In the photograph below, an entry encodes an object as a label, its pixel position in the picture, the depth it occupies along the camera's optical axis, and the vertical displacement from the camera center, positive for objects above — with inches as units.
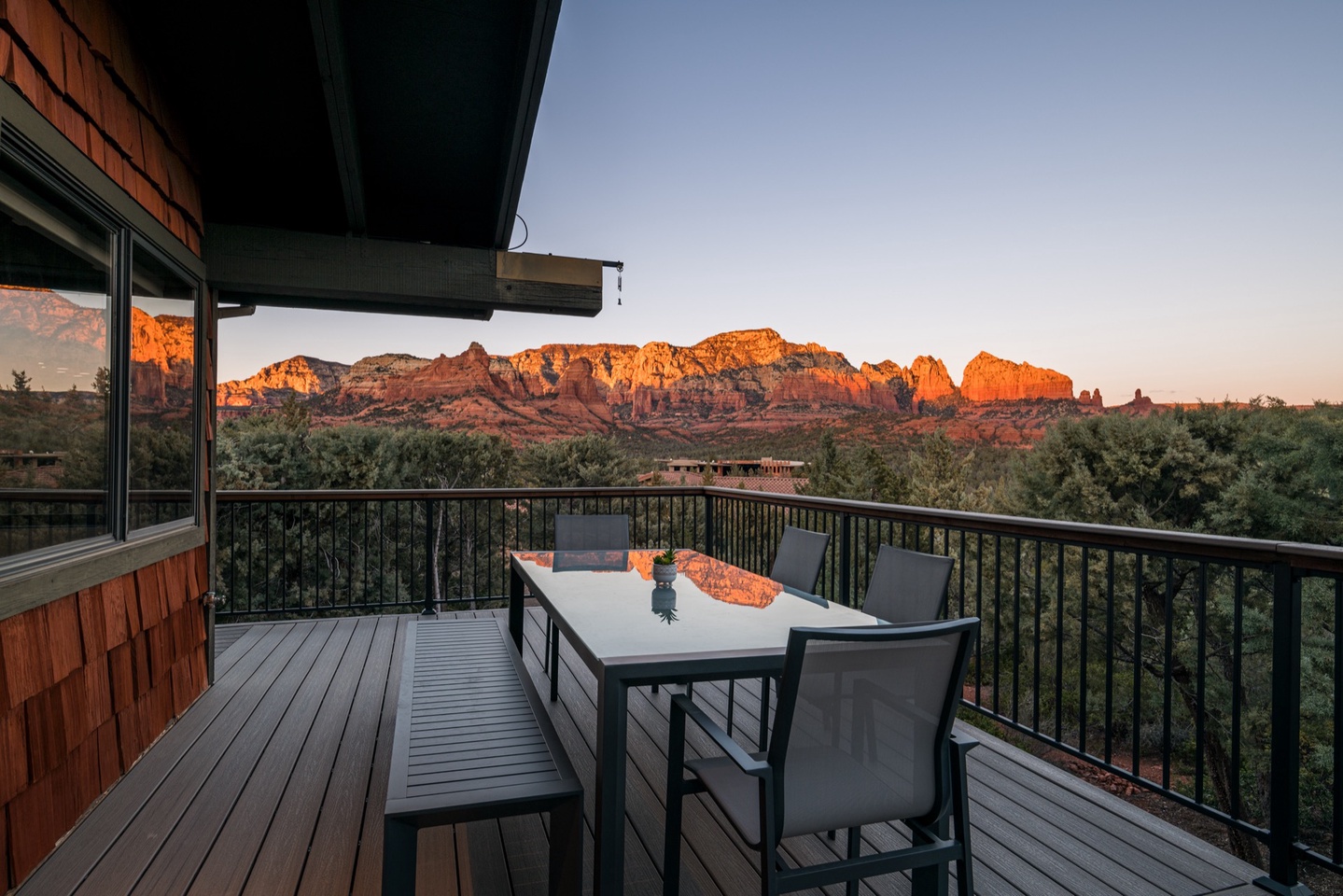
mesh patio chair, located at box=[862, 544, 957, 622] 82.3 -18.6
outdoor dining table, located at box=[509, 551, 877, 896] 60.5 -21.4
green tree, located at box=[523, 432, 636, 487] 1138.0 -43.5
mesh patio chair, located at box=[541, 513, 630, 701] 149.3 -21.1
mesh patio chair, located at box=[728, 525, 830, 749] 112.3 -20.3
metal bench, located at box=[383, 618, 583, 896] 56.7 -32.1
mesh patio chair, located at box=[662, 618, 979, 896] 48.5 -24.4
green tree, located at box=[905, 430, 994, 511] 1178.6 -53.8
